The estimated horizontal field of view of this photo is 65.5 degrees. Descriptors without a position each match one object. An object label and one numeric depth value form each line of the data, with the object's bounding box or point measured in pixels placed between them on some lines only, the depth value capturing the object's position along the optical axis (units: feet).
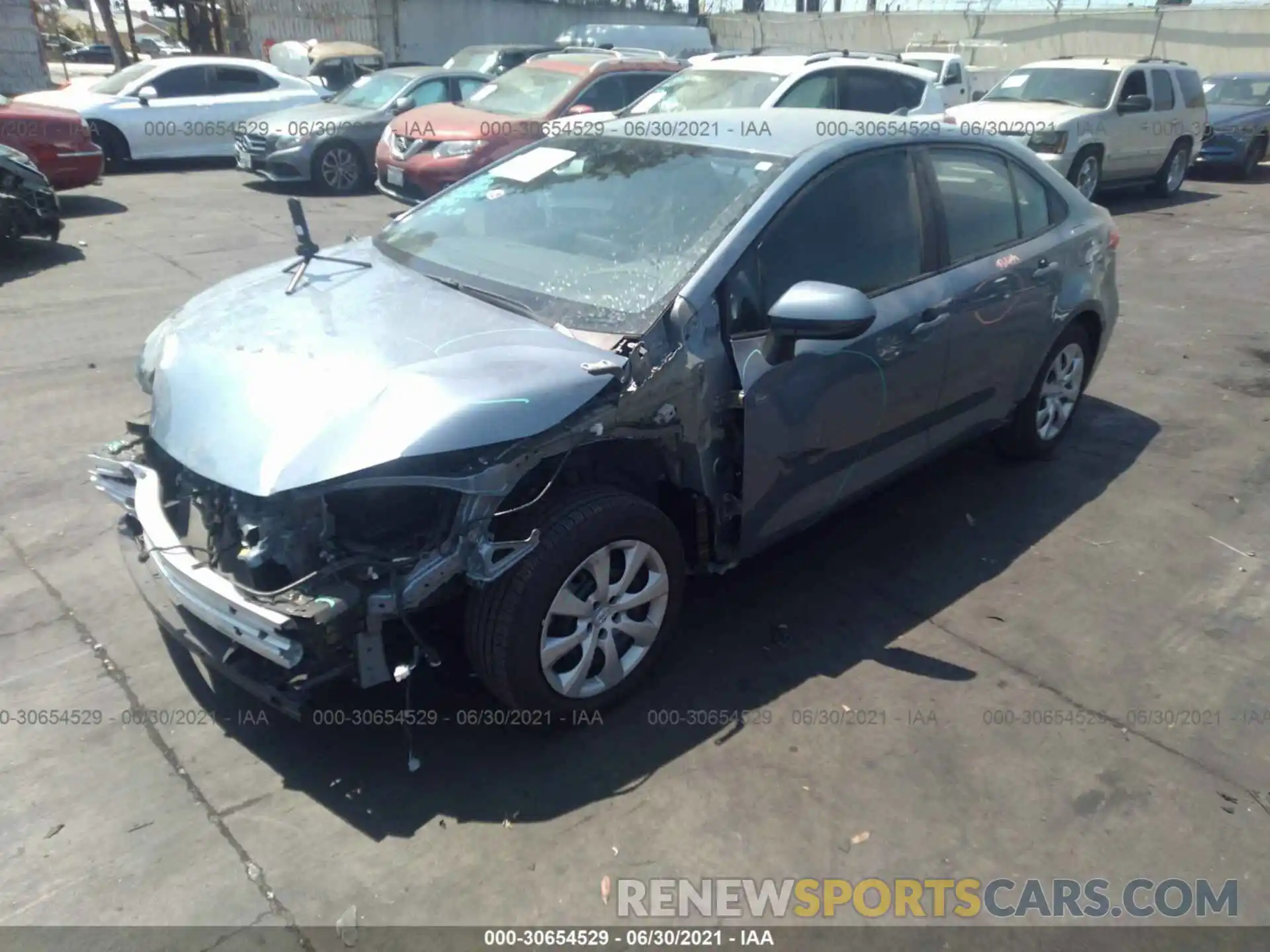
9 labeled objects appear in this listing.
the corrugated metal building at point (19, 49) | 70.79
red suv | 34.99
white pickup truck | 53.67
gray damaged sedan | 9.25
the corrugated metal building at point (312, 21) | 87.25
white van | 74.13
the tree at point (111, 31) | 86.84
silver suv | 40.47
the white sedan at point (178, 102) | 46.44
